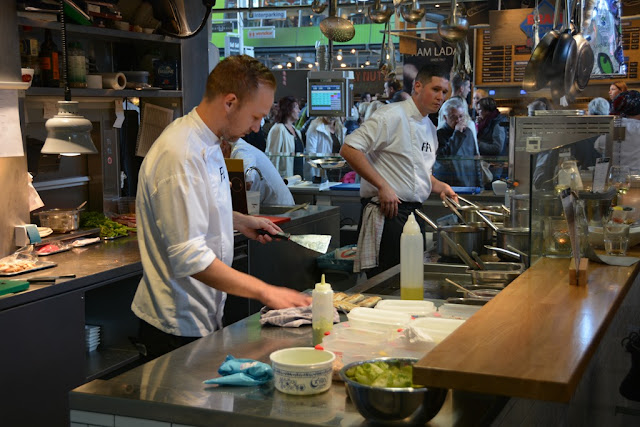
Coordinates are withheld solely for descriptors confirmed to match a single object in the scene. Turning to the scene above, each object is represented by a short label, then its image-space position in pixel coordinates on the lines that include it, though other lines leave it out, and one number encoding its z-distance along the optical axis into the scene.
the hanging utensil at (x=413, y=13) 5.38
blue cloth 1.98
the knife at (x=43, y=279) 3.45
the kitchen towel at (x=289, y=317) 2.56
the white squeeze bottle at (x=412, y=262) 2.83
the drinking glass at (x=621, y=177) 5.02
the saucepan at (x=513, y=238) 3.60
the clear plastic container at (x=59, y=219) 4.43
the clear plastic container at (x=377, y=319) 2.41
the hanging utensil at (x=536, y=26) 4.64
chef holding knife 2.58
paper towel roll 4.86
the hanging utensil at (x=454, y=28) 5.10
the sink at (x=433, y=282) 3.18
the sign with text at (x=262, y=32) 16.02
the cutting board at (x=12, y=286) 3.18
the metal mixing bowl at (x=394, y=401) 1.67
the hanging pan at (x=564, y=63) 3.97
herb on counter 4.73
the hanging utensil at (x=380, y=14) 5.25
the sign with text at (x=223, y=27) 15.60
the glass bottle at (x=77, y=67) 4.58
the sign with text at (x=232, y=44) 14.44
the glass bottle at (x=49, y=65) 4.45
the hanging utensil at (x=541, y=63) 3.98
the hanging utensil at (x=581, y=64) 4.08
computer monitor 7.91
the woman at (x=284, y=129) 10.39
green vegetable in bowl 1.77
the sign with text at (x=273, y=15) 10.77
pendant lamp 3.79
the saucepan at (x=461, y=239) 3.79
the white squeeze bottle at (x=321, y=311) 2.31
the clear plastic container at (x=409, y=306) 2.61
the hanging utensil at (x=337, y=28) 4.75
